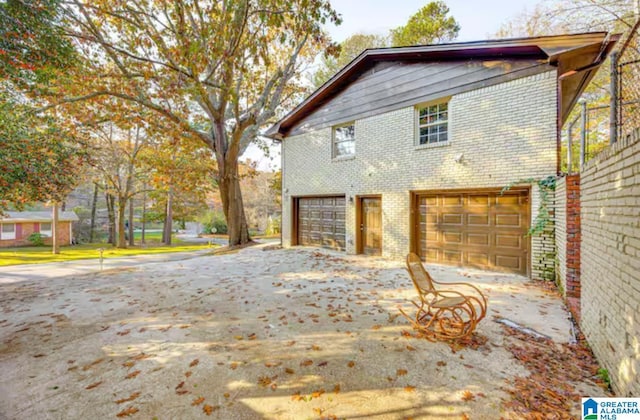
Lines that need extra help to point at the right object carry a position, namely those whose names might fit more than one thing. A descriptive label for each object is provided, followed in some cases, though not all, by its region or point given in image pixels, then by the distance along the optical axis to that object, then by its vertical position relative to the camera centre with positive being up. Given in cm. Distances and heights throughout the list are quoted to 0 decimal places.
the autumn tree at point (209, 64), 574 +425
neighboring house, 2248 -127
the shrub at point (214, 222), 3105 -113
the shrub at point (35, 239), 2328 -234
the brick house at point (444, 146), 643 +203
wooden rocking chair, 346 -151
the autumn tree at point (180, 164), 1502 +298
